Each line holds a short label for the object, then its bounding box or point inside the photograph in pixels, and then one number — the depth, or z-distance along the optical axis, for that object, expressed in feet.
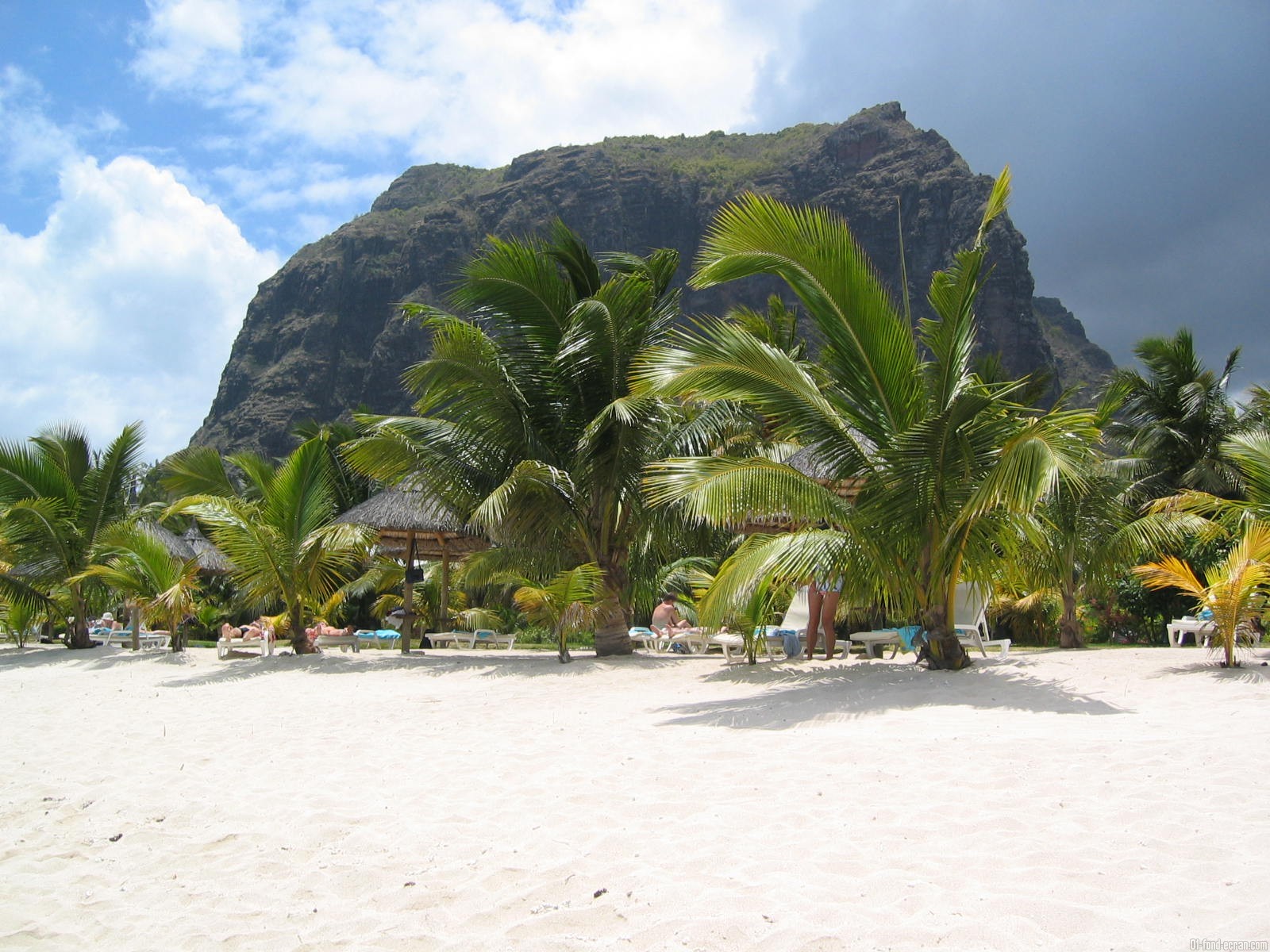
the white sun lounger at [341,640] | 44.15
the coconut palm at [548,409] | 34.73
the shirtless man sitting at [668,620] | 42.93
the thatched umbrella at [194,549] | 55.84
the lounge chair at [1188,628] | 30.71
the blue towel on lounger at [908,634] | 30.39
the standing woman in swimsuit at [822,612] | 31.53
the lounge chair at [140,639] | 48.34
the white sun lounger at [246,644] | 40.16
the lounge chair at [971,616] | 29.55
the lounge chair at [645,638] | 41.52
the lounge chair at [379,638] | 52.80
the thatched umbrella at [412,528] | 44.34
